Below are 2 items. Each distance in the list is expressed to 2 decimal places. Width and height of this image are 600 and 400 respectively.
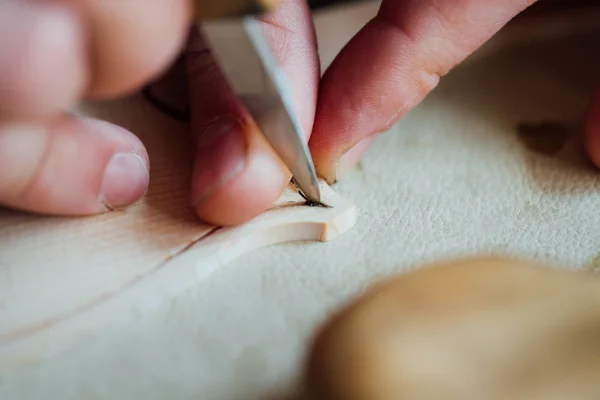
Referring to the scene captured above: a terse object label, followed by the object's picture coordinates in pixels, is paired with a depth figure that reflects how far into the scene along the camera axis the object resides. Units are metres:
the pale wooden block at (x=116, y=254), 0.16
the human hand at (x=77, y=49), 0.14
